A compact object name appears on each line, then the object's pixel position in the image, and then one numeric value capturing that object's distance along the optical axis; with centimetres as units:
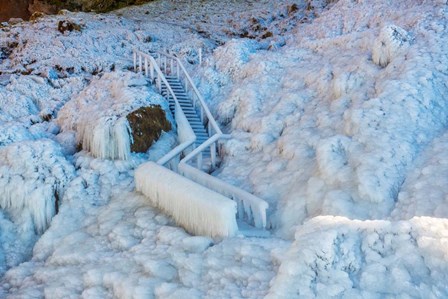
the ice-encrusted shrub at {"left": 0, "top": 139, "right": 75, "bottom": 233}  1023
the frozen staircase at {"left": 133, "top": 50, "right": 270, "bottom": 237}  799
